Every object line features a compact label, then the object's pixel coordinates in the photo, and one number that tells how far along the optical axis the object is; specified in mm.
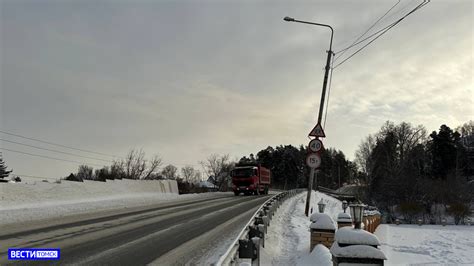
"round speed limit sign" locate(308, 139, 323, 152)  16000
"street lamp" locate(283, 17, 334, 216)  18077
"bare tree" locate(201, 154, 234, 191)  95375
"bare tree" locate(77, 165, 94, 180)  91950
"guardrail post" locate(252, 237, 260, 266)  6096
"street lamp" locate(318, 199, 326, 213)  13289
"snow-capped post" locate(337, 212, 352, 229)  10205
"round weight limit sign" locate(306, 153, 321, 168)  16031
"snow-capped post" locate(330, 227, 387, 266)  5336
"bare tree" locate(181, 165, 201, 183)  122100
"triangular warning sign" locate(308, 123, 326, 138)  16280
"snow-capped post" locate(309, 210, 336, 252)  8922
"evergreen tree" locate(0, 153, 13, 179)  60547
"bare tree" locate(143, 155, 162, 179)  73262
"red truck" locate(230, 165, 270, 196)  43844
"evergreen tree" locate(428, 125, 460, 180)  85000
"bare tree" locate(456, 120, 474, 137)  106150
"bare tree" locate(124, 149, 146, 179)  71875
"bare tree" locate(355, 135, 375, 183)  98250
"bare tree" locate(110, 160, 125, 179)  64262
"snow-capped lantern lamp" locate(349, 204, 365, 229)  6238
